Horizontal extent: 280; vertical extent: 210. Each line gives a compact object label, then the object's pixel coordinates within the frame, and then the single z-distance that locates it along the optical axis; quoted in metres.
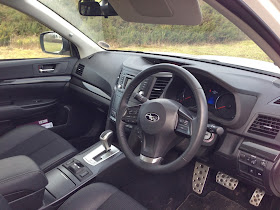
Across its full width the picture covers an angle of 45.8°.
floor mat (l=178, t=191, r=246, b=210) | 2.28
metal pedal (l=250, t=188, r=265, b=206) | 1.95
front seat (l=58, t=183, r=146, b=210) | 1.69
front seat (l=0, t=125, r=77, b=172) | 2.27
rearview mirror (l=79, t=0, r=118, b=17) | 2.37
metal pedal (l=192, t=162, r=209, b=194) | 2.20
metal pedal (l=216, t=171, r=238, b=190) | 2.05
